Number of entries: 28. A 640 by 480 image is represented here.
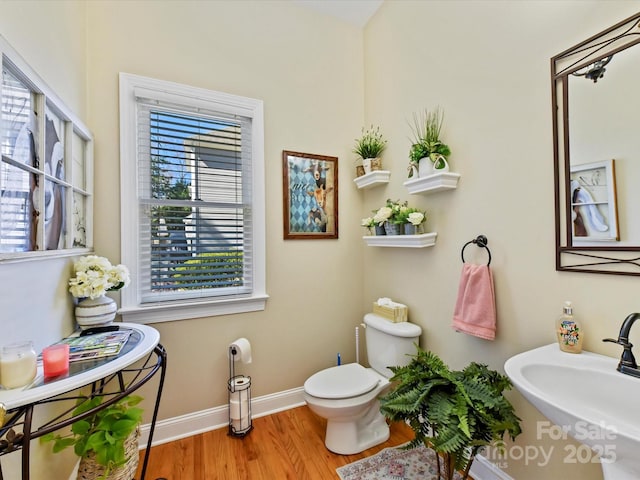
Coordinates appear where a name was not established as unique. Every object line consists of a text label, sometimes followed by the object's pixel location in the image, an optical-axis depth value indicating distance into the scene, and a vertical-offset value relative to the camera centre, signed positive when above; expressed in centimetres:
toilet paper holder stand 193 -108
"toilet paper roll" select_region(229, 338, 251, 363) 194 -71
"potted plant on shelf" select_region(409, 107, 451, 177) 168 +54
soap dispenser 112 -36
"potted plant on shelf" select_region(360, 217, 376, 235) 210 +14
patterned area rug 157 -125
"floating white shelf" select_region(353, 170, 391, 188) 218 +48
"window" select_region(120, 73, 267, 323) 182 +29
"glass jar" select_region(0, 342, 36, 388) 81 -33
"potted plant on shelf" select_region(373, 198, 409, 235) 192 +16
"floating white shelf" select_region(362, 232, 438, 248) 179 +1
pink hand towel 144 -32
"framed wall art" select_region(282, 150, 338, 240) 225 +37
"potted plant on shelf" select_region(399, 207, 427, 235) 179 +14
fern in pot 108 -67
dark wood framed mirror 103 +33
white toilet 167 -87
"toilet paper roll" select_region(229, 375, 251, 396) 194 -94
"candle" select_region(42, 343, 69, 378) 91 -36
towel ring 152 -1
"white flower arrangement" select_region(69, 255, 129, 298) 139 -16
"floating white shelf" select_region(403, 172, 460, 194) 163 +34
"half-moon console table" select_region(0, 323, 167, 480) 75 -42
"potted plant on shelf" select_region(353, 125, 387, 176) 224 +71
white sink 74 -49
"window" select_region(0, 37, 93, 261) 93 +30
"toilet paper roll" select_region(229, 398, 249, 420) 194 -109
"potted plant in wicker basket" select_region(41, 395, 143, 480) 115 -78
